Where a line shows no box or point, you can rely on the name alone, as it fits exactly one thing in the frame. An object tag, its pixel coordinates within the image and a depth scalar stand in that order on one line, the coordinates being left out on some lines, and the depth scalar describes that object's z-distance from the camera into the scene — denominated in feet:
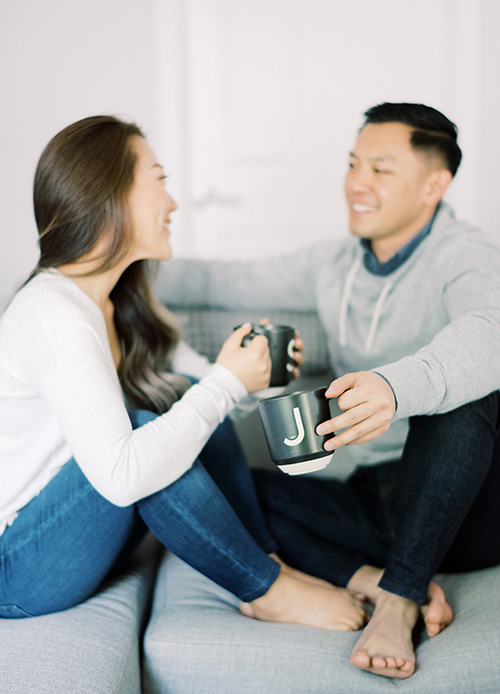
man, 3.21
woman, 3.06
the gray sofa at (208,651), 2.94
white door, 7.75
